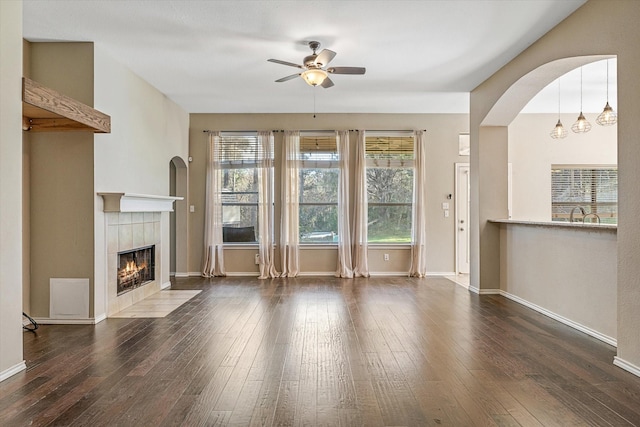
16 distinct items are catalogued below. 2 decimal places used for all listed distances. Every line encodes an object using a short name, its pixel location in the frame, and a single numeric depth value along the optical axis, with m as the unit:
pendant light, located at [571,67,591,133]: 5.38
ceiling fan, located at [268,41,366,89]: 4.01
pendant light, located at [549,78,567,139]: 5.70
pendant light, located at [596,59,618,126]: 4.79
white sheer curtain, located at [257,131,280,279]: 7.02
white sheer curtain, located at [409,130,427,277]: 7.05
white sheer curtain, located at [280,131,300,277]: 7.04
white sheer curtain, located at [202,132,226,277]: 7.09
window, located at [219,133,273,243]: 7.21
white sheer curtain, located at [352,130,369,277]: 7.05
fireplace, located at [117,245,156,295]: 4.79
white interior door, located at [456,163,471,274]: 7.23
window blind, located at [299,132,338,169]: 7.18
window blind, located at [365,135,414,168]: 7.23
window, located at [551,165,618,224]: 7.44
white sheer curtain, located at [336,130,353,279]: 7.02
